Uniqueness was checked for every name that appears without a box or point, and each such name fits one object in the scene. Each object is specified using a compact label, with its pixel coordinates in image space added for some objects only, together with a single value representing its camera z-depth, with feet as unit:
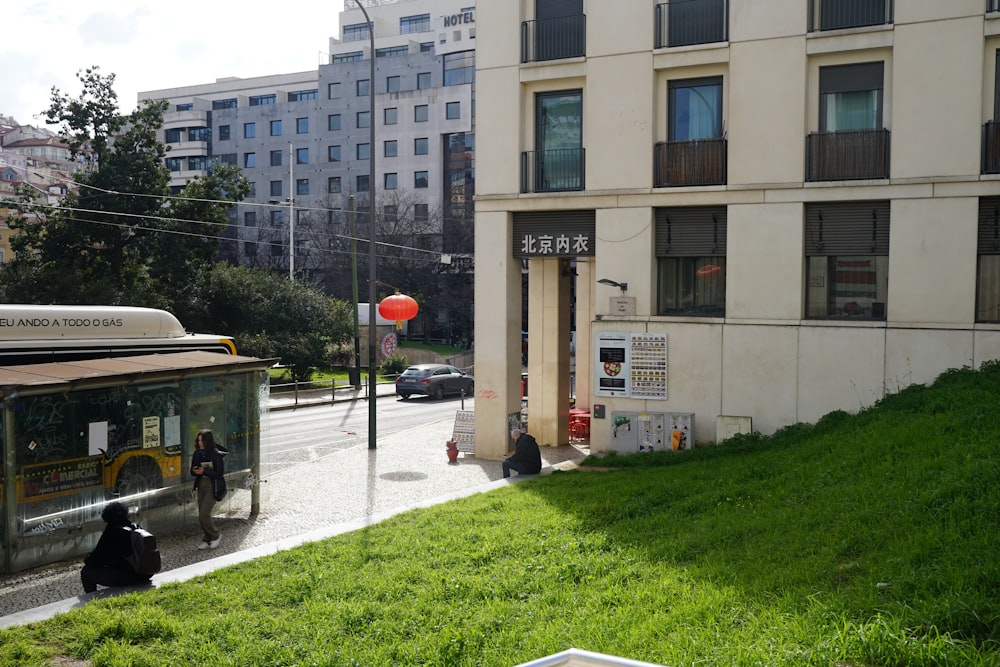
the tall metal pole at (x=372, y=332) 70.38
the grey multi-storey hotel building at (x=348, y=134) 234.38
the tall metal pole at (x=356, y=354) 128.16
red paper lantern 91.15
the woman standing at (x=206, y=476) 40.68
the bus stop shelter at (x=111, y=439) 36.52
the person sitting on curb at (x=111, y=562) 32.68
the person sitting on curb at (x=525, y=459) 55.26
